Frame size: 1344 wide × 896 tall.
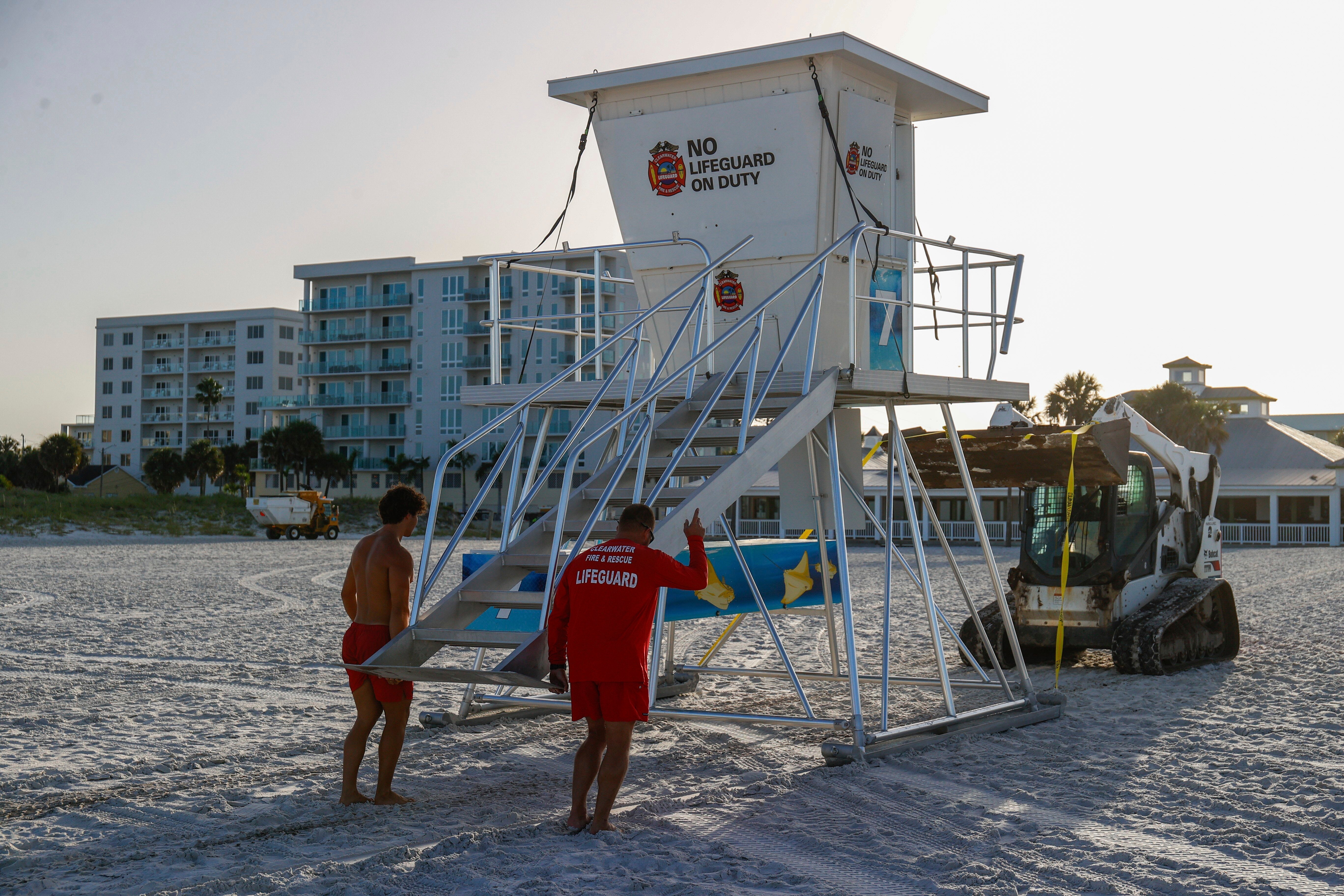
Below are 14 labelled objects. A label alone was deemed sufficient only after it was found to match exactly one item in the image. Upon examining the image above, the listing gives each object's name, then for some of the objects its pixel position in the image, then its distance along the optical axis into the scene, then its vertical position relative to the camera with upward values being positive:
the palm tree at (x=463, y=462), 79.75 +1.55
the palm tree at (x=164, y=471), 80.81 +0.70
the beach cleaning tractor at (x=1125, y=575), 13.53 -0.94
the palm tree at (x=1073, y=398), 58.12 +4.55
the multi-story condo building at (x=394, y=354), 87.75 +9.47
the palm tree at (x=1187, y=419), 55.28 +3.48
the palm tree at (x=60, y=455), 87.75 +1.76
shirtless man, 6.91 -0.77
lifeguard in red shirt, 6.21 -0.71
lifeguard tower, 8.21 +1.36
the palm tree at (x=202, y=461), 83.75 +1.44
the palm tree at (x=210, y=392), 96.81 +7.09
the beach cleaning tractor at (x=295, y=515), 51.16 -1.35
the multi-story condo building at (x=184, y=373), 103.31 +9.24
